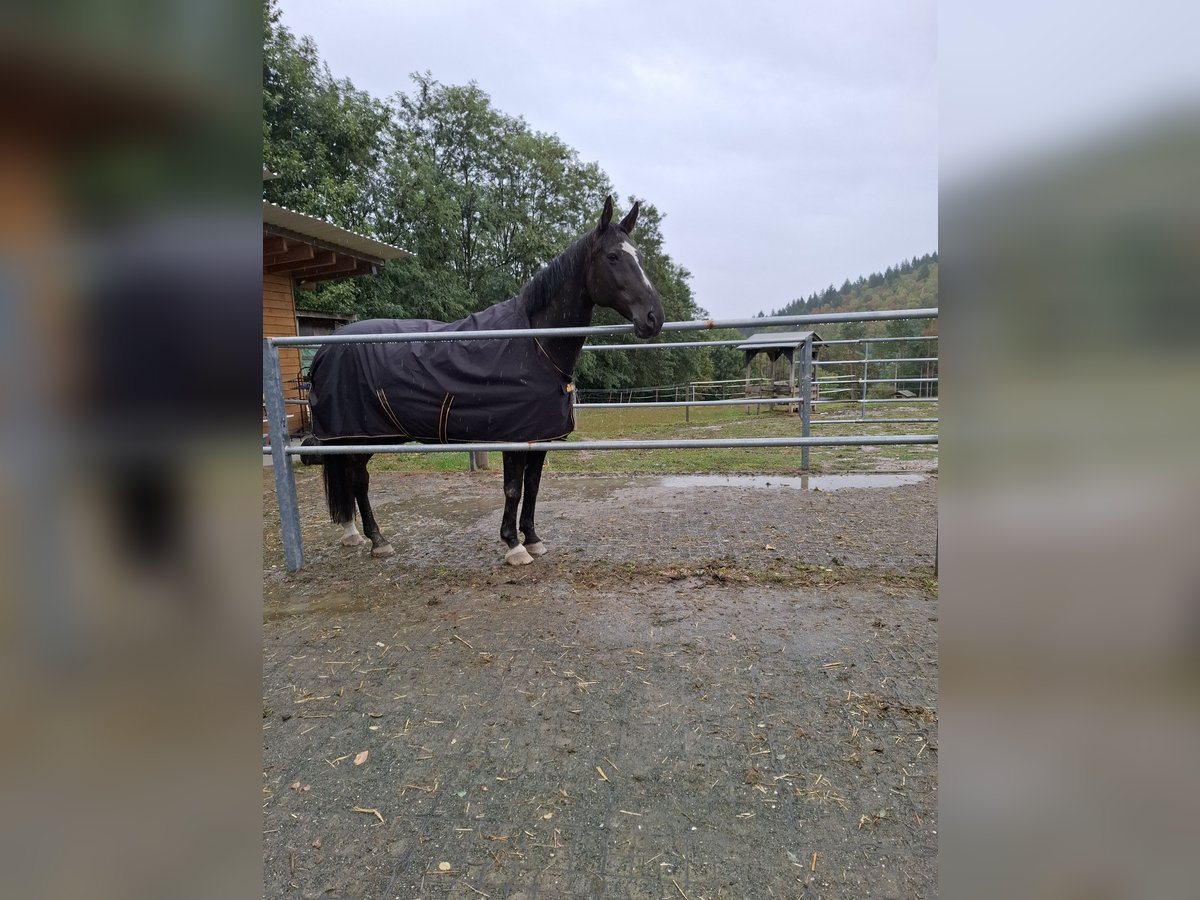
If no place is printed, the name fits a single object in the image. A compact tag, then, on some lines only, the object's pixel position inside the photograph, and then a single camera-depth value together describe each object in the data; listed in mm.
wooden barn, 6385
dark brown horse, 2828
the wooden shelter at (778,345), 13627
